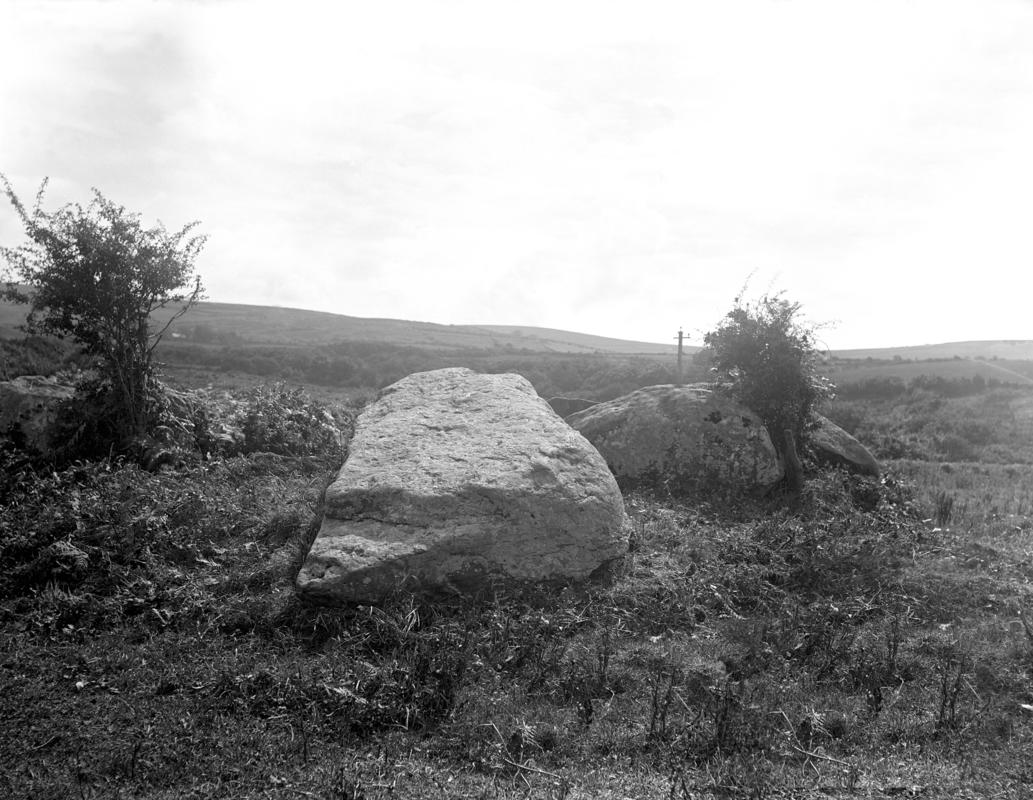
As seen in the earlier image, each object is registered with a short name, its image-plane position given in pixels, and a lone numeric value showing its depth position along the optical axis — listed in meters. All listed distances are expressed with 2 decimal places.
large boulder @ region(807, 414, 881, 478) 11.27
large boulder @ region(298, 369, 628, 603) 6.28
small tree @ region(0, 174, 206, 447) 10.19
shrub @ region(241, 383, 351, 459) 11.05
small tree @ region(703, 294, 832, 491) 11.01
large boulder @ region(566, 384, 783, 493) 10.62
